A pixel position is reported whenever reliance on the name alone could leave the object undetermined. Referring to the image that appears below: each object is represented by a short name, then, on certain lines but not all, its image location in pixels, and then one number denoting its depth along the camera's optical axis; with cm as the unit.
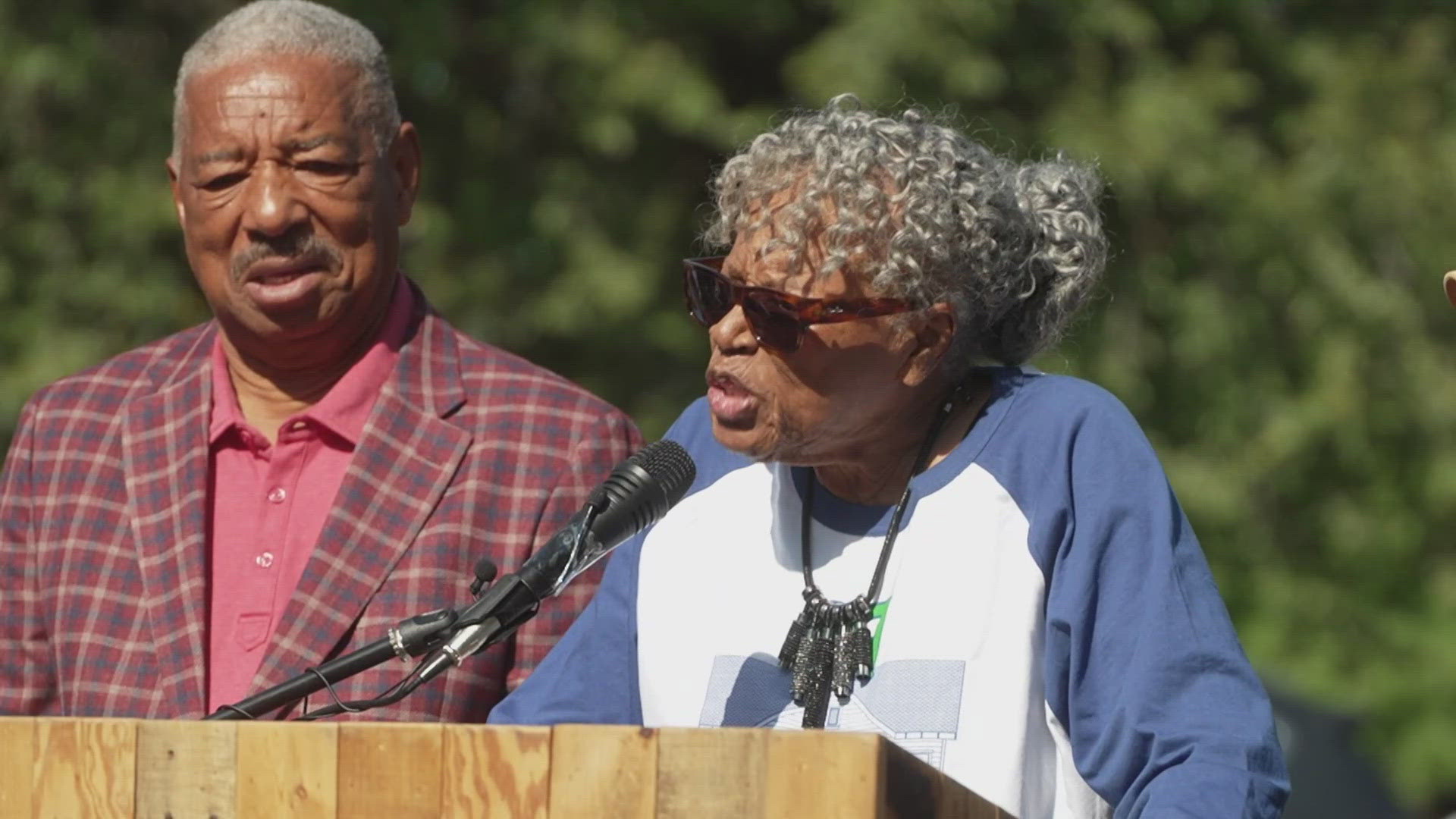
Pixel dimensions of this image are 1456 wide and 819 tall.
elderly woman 550
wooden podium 431
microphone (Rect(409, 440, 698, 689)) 539
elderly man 727
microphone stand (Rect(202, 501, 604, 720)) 537
